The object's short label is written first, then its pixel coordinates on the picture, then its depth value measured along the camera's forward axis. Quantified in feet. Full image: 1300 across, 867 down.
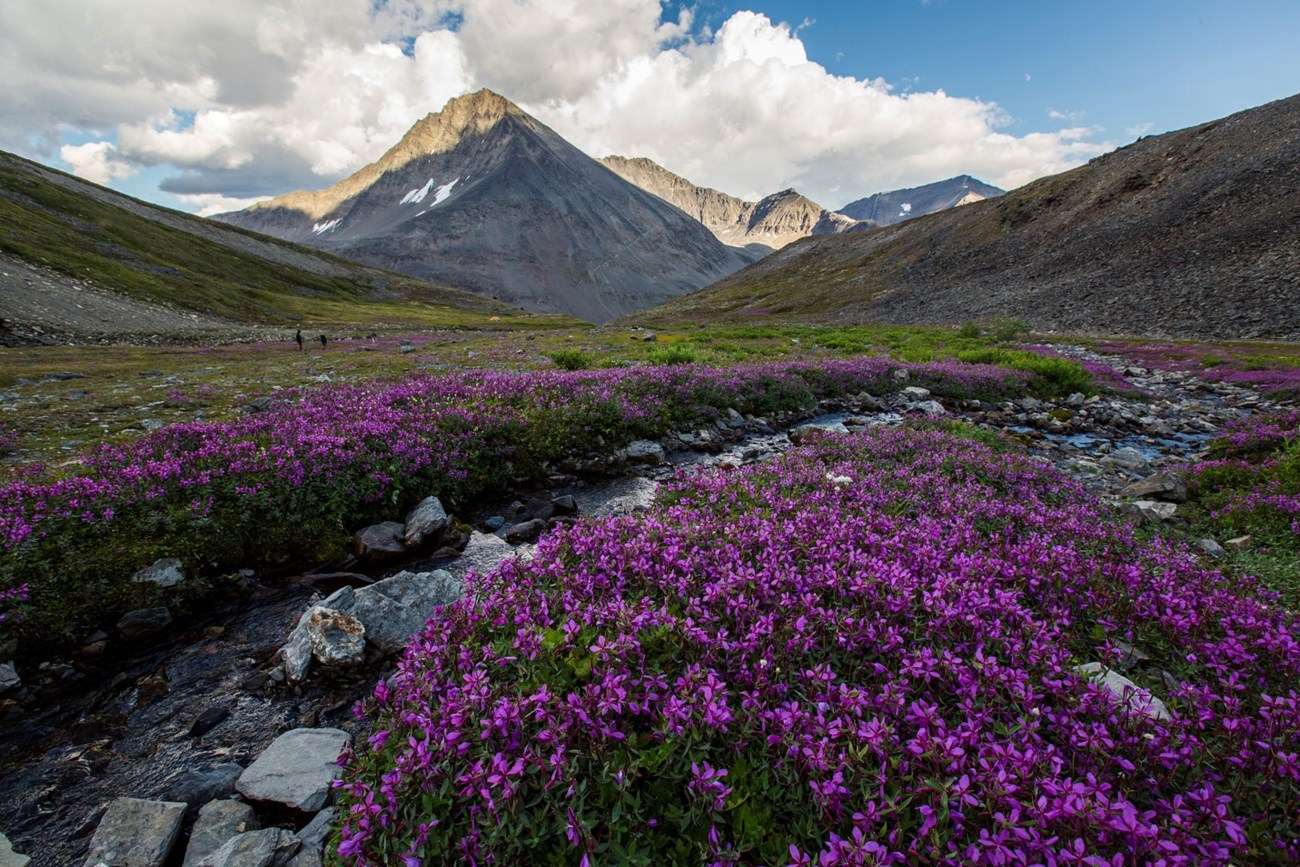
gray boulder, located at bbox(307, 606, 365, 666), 18.11
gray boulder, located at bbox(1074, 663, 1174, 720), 10.66
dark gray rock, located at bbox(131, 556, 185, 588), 22.09
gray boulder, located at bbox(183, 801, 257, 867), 12.01
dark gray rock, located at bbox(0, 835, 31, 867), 11.91
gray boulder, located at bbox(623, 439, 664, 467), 39.37
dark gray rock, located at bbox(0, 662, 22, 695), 17.49
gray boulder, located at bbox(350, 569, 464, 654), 19.21
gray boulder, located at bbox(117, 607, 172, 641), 20.68
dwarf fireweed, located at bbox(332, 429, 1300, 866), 8.46
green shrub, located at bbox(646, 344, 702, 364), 72.18
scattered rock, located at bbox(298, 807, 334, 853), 11.39
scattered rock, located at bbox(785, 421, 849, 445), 40.76
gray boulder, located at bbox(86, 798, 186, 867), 11.91
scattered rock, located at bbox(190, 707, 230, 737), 16.65
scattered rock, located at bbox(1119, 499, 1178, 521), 26.27
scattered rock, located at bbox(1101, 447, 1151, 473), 38.37
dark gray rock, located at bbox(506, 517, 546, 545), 27.96
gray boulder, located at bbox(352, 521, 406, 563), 25.90
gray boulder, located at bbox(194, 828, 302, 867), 10.92
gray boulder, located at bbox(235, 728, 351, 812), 13.06
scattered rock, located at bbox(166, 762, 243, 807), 14.01
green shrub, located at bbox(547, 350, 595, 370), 68.33
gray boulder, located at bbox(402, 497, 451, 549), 26.87
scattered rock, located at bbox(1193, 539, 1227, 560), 21.79
